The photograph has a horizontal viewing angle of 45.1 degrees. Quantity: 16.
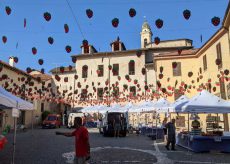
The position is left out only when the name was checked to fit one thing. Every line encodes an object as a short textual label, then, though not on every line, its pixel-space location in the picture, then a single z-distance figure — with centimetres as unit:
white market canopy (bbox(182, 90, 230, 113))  1335
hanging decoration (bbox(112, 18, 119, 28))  1115
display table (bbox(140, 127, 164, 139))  2121
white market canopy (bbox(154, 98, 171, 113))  1893
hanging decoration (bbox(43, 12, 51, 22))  1085
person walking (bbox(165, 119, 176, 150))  1423
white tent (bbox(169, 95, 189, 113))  1490
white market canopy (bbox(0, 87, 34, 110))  907
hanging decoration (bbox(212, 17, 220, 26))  1096
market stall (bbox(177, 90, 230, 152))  1320
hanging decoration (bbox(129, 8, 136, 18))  1063
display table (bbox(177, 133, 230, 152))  1316
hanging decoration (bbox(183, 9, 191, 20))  1059
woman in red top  674
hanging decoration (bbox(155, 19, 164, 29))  1117
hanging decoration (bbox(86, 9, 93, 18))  1052
